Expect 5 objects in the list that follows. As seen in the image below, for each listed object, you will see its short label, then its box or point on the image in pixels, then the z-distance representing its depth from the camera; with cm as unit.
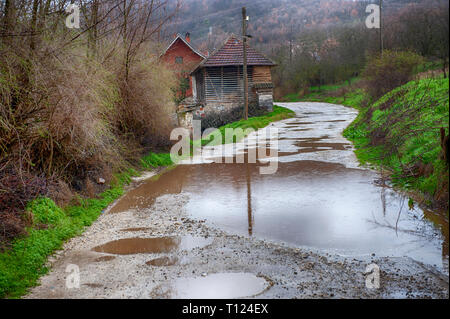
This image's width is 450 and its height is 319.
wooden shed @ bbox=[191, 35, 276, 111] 3416
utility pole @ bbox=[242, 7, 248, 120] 2795
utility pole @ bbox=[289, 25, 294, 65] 6436
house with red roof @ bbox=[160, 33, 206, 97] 4464
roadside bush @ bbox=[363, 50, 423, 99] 2225
